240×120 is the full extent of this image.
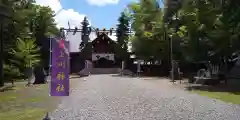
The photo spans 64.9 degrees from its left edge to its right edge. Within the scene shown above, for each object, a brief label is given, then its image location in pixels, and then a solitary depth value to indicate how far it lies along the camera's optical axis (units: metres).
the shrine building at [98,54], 29.73
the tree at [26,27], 16.97
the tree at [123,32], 28.95
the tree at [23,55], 17.44
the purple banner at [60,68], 5.14
